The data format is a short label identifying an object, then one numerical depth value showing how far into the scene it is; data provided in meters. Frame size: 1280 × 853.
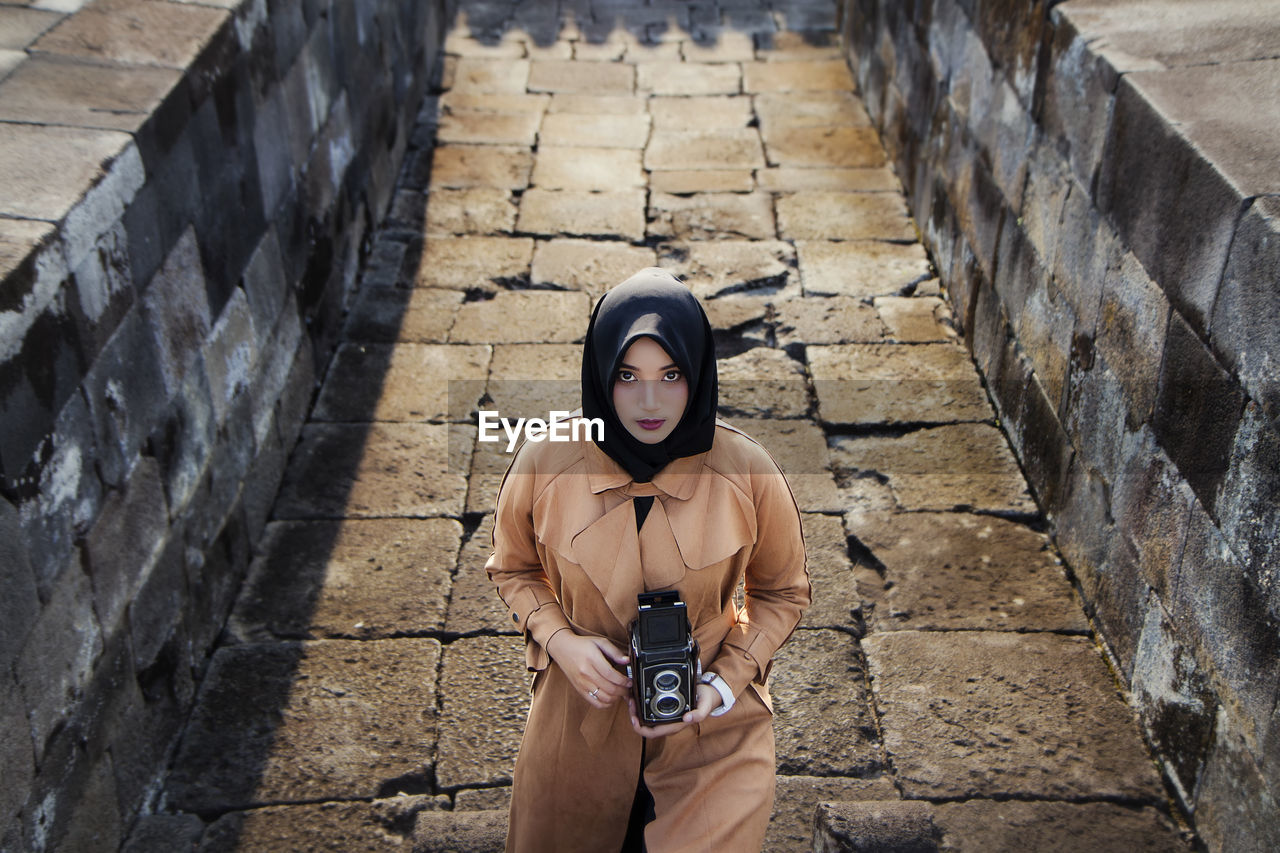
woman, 2.14
